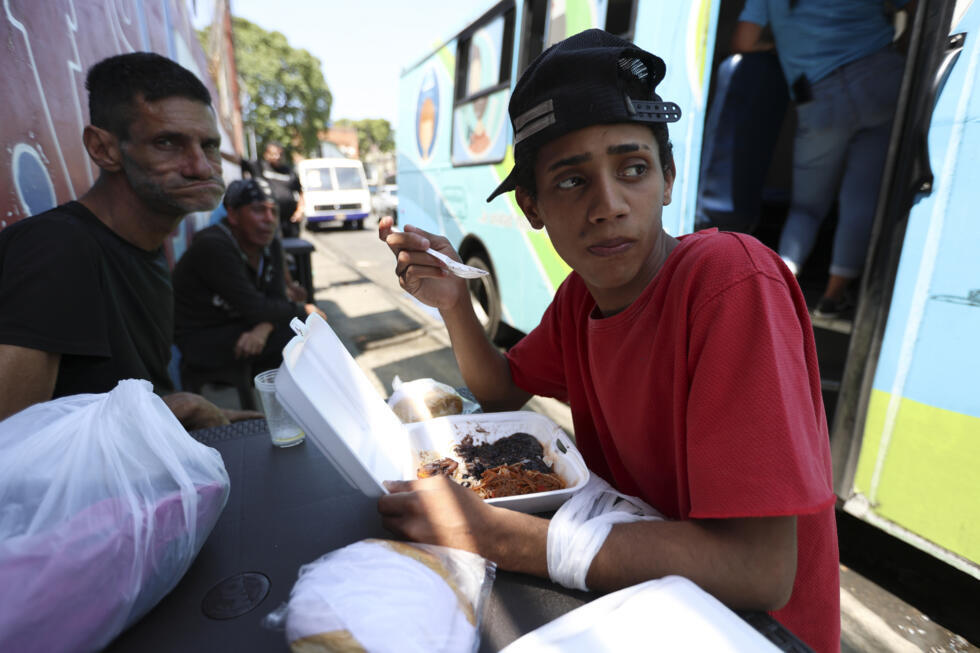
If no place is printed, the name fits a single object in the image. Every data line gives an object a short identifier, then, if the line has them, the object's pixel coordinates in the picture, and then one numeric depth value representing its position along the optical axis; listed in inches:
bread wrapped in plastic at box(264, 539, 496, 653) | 22.5
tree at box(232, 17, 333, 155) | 1072.8
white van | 716.0
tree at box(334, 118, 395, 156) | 2341.3
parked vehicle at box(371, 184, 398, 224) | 898.7
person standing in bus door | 91.5
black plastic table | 28.5
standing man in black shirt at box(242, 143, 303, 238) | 266.2
